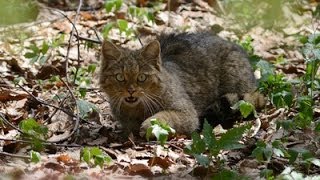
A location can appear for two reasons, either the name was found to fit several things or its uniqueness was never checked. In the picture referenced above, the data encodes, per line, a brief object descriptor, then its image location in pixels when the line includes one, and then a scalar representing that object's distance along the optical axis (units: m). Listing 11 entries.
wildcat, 12.41
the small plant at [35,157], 9.37
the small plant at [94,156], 9.48
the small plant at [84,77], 14.33
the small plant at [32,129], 10.55
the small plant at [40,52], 13.43
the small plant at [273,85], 11.47
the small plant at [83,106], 11.27
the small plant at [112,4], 16.38
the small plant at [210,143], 9.08
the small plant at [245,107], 11.26
